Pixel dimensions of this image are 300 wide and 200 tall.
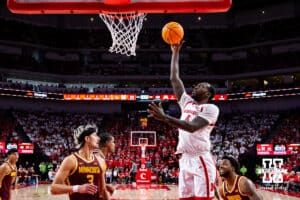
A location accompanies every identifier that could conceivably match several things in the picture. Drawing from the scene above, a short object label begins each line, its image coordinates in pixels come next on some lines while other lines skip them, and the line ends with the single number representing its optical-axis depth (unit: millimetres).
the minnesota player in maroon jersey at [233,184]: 5164
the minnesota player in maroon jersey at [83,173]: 4238
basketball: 5184
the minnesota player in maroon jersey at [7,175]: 7581
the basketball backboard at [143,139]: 25575
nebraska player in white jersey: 4445
